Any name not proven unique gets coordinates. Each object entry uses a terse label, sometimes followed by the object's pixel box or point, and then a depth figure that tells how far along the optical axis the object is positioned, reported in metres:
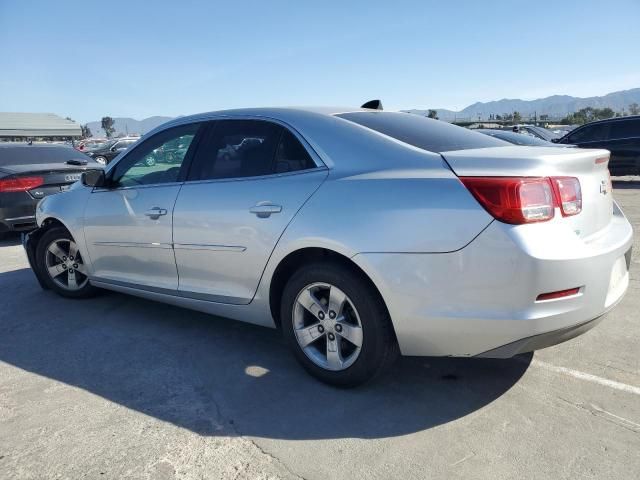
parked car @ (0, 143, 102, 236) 7.50
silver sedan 2.47
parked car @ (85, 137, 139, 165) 24.31
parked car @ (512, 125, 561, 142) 19.82
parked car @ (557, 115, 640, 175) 12.65
